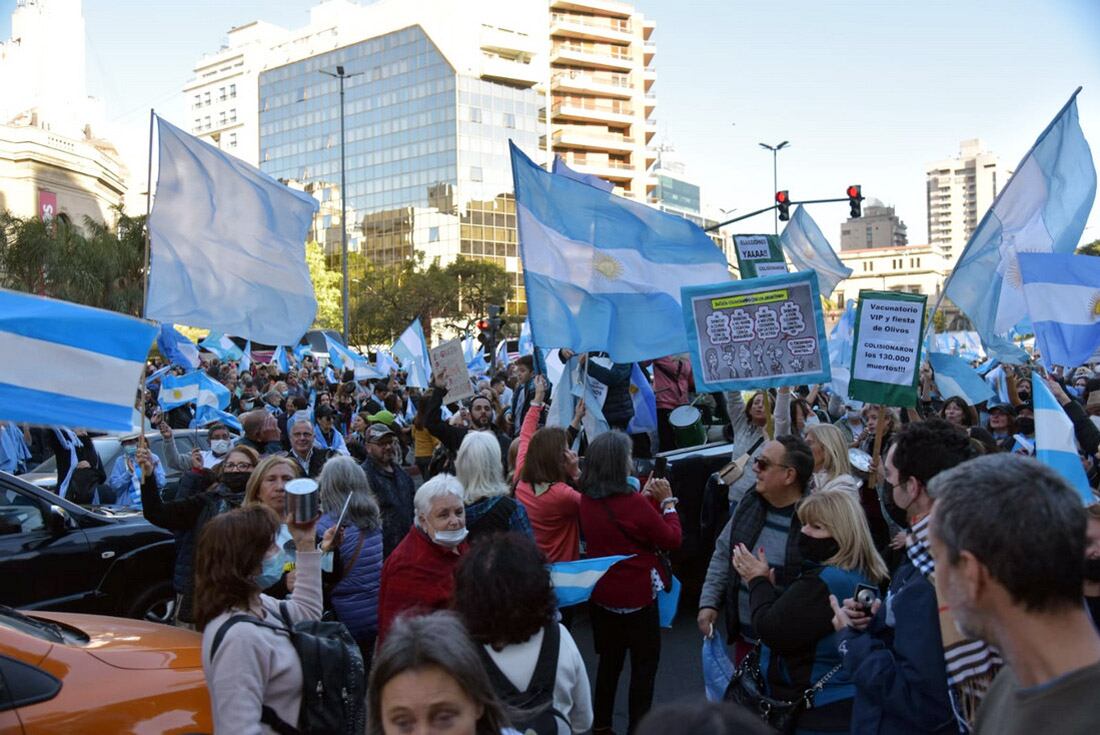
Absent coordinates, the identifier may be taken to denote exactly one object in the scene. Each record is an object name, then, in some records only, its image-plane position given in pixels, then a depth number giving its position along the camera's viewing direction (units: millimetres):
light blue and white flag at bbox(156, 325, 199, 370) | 16328
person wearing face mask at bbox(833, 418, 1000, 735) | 2676
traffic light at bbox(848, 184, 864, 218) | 24716
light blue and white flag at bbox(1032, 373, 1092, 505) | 4691
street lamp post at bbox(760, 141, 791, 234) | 48344
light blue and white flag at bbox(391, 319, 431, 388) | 16750
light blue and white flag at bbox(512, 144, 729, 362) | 7430
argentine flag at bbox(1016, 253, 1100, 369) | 6457
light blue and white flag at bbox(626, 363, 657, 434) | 9594
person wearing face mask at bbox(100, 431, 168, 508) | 9773
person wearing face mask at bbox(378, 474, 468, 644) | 4340
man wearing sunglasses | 4102
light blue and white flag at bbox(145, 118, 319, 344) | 6293
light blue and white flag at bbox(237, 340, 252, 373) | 22281
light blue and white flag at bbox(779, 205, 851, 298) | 11961
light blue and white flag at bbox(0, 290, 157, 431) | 4613
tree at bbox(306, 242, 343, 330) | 62294
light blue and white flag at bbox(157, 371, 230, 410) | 13867
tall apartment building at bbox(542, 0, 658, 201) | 93125
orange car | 3527
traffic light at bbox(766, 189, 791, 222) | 24141
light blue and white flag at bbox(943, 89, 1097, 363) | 7047
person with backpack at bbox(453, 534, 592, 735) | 3123
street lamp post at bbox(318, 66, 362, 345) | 40172
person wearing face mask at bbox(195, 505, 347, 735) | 3168
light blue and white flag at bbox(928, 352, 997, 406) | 9680
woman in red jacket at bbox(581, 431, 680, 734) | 5102
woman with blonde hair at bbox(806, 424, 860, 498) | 5102
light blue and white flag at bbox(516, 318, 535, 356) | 20048
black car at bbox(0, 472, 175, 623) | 6641
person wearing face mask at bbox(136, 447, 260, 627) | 5445
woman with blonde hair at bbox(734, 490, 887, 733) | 3455
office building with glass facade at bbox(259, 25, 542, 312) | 91000
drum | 9703
